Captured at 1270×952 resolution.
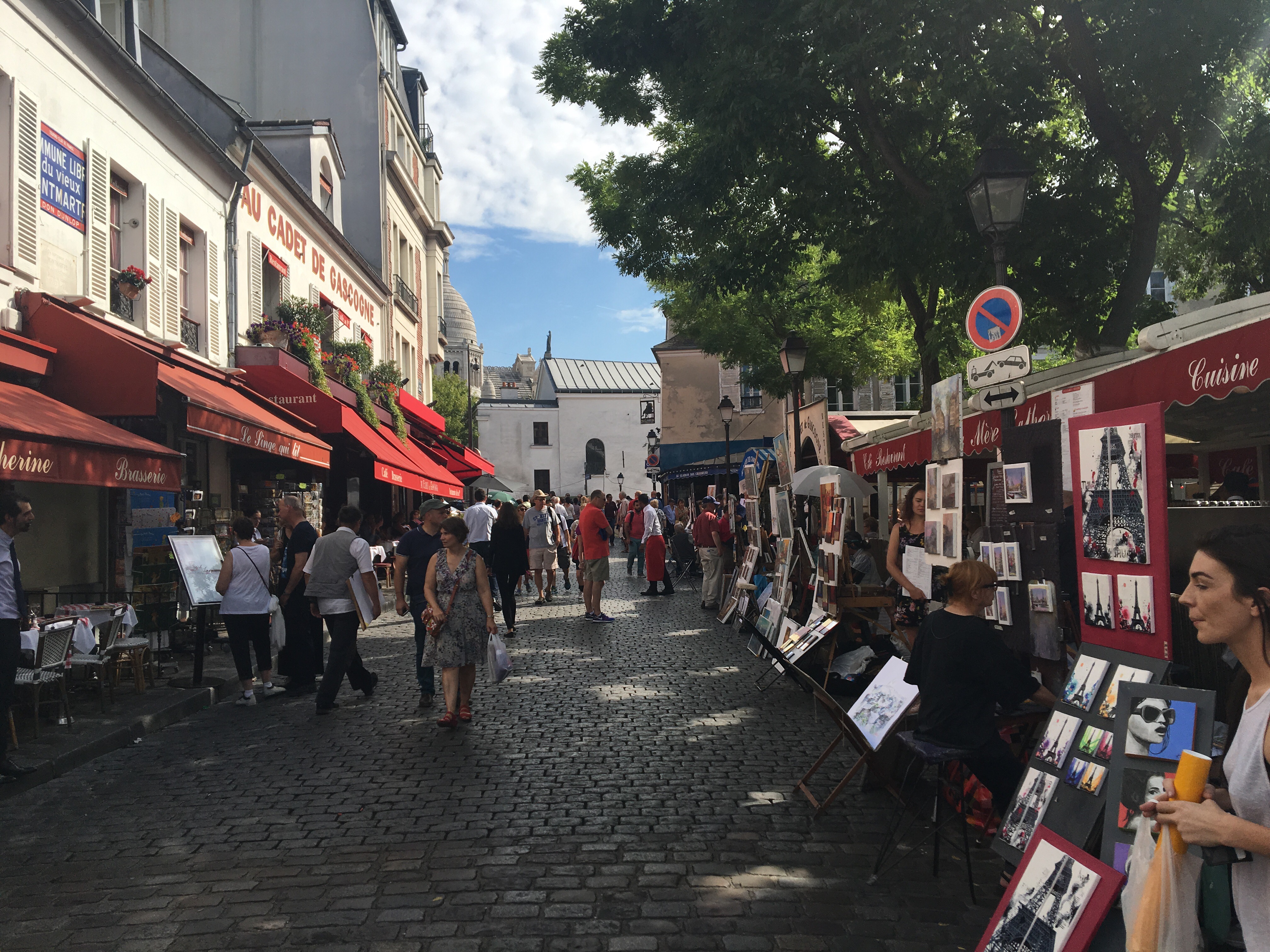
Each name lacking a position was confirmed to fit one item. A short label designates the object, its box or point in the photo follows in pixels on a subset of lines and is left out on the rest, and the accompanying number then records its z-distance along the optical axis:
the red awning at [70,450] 7.15
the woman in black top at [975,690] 4.35
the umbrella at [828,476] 10.72
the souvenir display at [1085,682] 3.87
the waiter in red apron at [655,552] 18.02
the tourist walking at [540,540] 17.11
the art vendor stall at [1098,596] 3.04
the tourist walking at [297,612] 9.19
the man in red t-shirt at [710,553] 15.23
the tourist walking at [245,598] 8.66
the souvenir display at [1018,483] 5.27
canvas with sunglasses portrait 2.99
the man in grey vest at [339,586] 8.23
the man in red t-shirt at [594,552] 14.08
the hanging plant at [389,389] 20.86
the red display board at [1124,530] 3.99
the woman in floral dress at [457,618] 7.54
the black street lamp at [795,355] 15.17
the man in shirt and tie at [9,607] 5.91
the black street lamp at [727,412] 24.45
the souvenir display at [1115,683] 3.69
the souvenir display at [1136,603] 3.98
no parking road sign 6.02
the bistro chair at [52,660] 7.00
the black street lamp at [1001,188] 6.88
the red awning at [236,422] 10.35
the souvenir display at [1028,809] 3.84
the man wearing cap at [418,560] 8.87
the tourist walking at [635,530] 22.98
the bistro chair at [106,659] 7.78
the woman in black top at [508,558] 13.01
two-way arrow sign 5.70
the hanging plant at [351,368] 18.58
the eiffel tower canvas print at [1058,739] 3.84
